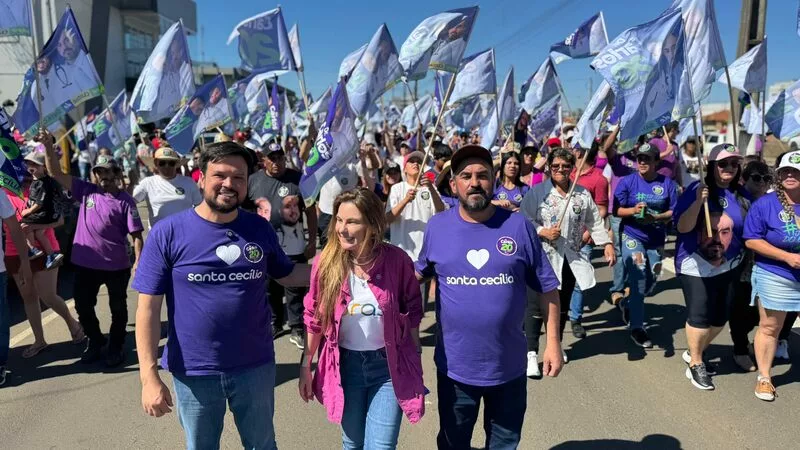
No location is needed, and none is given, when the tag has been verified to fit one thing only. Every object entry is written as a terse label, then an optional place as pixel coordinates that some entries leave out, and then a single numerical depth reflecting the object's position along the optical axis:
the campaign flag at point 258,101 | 13.02
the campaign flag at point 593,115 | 5.41
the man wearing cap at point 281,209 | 5.28
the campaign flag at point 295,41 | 8.34
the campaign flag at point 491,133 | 8.38
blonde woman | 2.44
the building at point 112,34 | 22.84
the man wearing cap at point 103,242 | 4.65
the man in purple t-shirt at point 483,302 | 2.49
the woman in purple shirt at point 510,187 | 5.30
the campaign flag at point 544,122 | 11.31
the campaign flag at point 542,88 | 9.66
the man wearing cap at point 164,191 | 5.09
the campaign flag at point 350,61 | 8.80
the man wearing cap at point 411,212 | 4.95
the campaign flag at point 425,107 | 16.59
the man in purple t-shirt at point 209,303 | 2.30
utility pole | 8.78
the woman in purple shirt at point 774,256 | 3.87
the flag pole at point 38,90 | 4.73
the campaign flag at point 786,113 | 5.97
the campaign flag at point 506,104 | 8.73
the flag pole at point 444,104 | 4.57
